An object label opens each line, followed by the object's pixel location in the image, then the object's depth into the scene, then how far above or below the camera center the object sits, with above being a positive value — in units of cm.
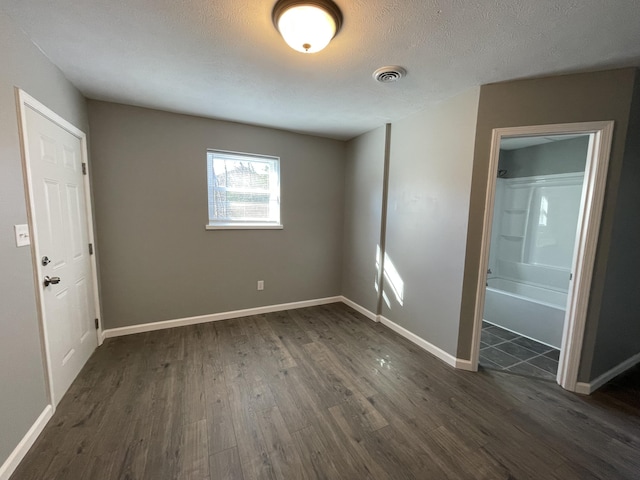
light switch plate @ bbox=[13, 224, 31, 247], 143 -16
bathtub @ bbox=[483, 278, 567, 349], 274 -112
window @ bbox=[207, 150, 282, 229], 310 +28
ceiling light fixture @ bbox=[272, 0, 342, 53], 126 +100
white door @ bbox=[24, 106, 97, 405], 164 -27
